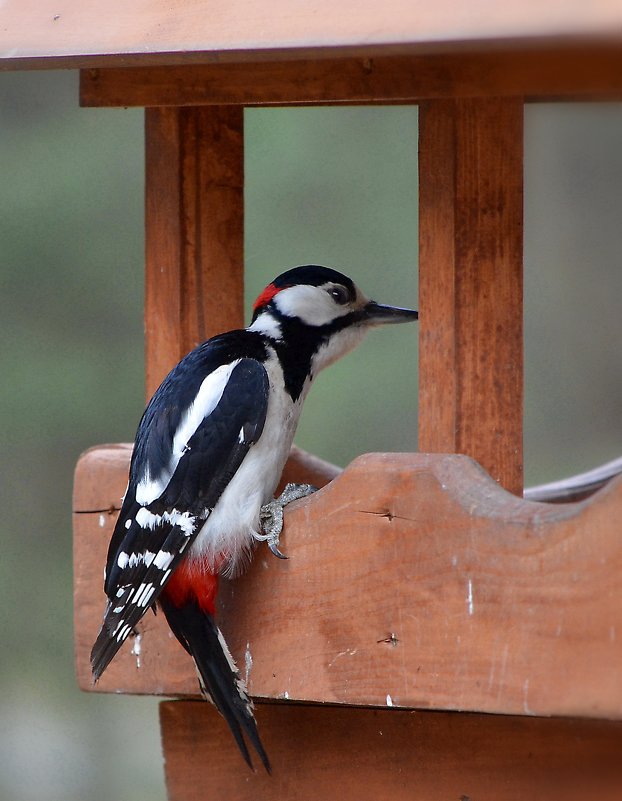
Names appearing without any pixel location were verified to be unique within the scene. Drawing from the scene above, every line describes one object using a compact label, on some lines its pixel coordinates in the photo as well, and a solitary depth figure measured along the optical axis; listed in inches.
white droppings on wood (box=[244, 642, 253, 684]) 173.2
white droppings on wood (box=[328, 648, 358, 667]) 160.6
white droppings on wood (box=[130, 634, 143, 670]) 189.2
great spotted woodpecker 173.9
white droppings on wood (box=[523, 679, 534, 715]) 145.6
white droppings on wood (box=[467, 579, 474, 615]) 150.4
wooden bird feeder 142.2
